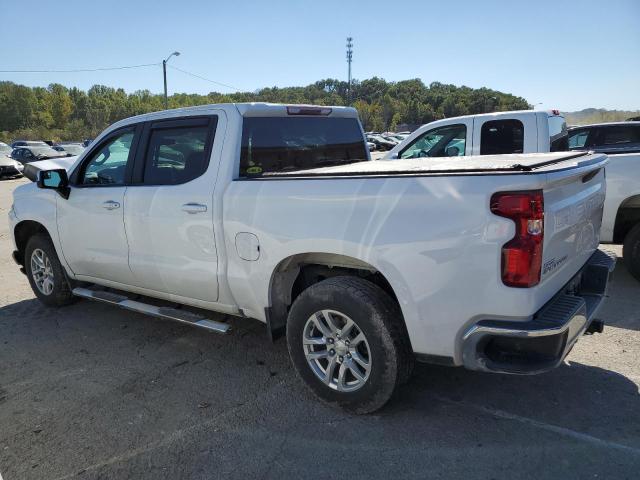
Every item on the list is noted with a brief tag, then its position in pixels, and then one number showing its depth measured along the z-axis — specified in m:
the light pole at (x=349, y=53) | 80.44
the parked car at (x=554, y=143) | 5.54
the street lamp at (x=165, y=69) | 39.91
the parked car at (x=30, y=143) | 32.22
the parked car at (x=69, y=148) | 29.80
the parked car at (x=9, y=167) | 21.97
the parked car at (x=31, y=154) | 26.78
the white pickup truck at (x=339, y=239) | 2.52
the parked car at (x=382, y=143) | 40.75
